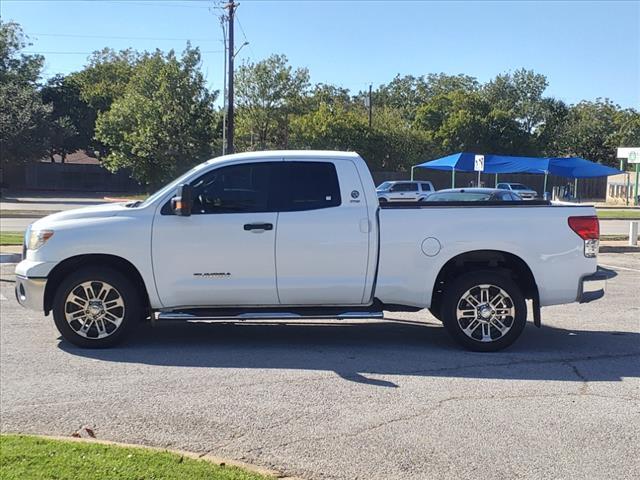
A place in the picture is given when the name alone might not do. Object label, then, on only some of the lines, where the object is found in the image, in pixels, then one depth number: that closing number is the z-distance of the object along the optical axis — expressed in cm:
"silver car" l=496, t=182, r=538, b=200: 4663
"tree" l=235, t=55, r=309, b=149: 5094
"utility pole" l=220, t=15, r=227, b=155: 3203
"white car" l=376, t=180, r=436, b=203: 3653
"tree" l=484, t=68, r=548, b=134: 8919
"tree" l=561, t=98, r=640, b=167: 7581
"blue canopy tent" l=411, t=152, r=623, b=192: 3178
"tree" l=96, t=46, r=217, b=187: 4188
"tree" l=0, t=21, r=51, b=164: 4959
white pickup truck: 695
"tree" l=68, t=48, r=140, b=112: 6450
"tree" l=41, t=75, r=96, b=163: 6233
